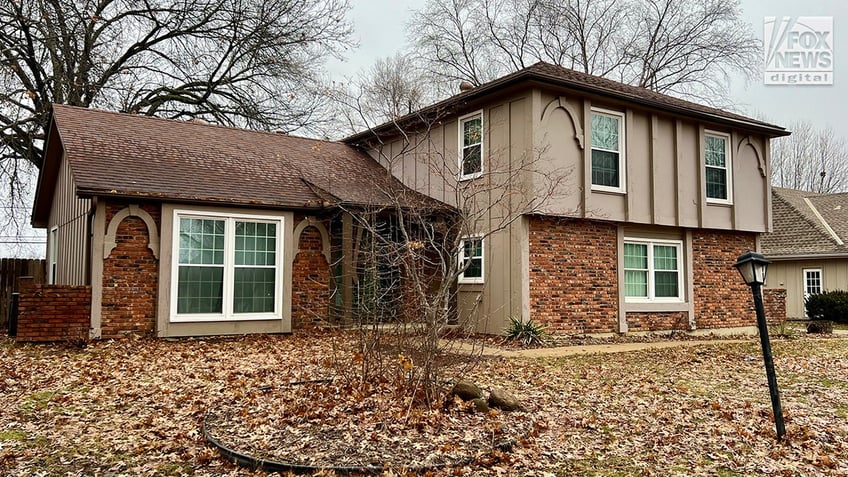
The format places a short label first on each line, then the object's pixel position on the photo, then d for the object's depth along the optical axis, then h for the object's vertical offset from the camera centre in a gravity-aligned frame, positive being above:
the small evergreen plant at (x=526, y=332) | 11.91 -1.05
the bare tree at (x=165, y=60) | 18.88 +7.07
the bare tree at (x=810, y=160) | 38.28 +7.17
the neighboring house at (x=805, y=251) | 21.39 +0.92
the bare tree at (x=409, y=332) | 6.02 -0.57
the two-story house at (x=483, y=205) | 11.68 +1.34
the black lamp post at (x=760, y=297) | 5.52 -0.17
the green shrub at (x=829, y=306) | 19.94 -0.89
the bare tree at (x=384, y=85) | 17.70 +7.21
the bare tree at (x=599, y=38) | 29.78 +11.53
